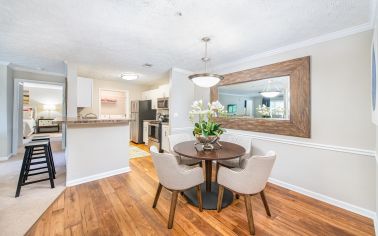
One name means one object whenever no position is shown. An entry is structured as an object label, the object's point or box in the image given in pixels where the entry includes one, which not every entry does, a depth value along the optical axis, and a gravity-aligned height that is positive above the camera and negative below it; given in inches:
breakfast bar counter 101.0 -23.0
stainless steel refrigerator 227.5 +3.6
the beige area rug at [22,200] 64.4 -44.9
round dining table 74.3 -18.3
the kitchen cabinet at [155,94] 197.6 +33.6
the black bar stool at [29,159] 85.9 -25.7
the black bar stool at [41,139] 106.3 -15.7
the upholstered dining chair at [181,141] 95.6 -17.3
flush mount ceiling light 156.1 +42.8
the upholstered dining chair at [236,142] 93.4 -18.3
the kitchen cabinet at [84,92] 161.3 +27.3
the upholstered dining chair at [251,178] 61.4 -25.5
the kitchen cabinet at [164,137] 176.9 -22.8
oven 187.3 -20.6
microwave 193.6 +18.9
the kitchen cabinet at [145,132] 218.8 -21.4
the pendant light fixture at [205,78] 88.9 +23.9
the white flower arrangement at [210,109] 84.0 +5.1
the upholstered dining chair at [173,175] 65.1 -25.8
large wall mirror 94.7 +15.4
